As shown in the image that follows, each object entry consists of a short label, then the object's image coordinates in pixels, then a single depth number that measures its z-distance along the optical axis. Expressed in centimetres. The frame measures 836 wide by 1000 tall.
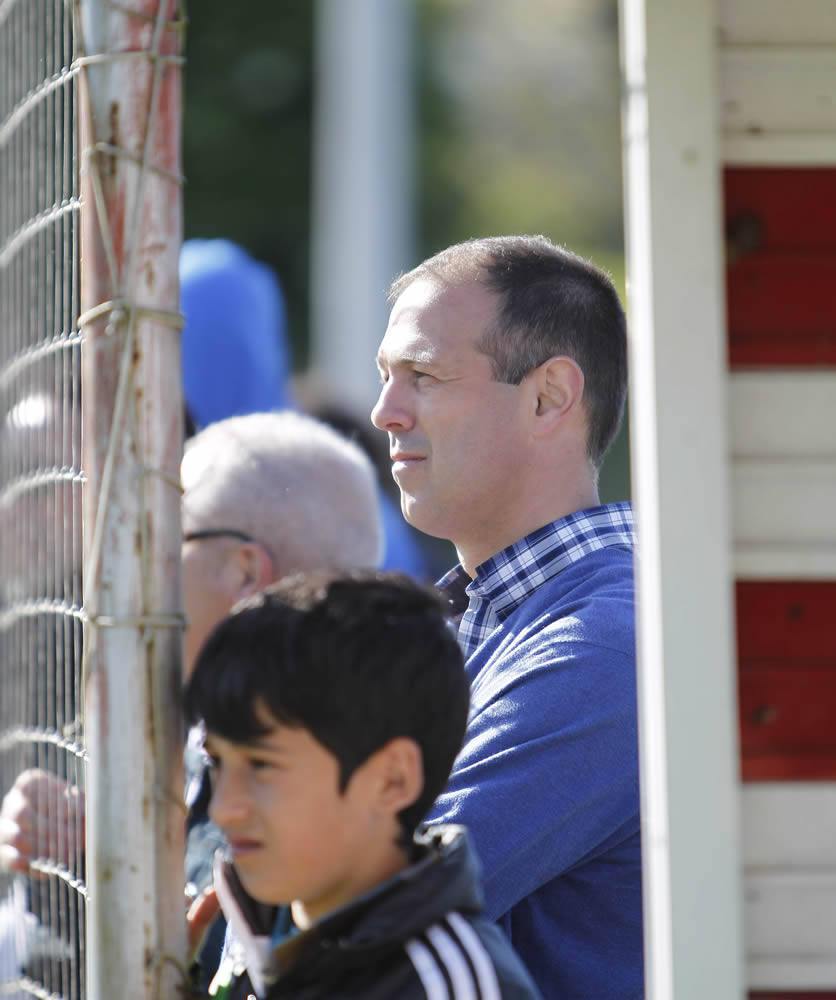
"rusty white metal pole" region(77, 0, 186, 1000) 711
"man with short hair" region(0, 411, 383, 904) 758
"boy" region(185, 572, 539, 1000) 705
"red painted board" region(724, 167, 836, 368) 706
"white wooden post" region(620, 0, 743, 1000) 703
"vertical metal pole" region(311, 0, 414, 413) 2504
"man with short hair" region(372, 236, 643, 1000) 724
